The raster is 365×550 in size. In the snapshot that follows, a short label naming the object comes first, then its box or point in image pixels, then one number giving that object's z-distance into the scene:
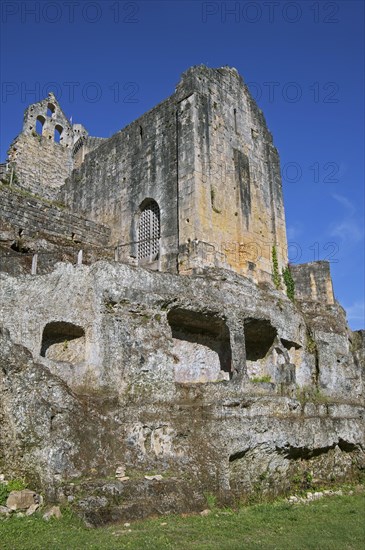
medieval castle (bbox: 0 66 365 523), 10.68
